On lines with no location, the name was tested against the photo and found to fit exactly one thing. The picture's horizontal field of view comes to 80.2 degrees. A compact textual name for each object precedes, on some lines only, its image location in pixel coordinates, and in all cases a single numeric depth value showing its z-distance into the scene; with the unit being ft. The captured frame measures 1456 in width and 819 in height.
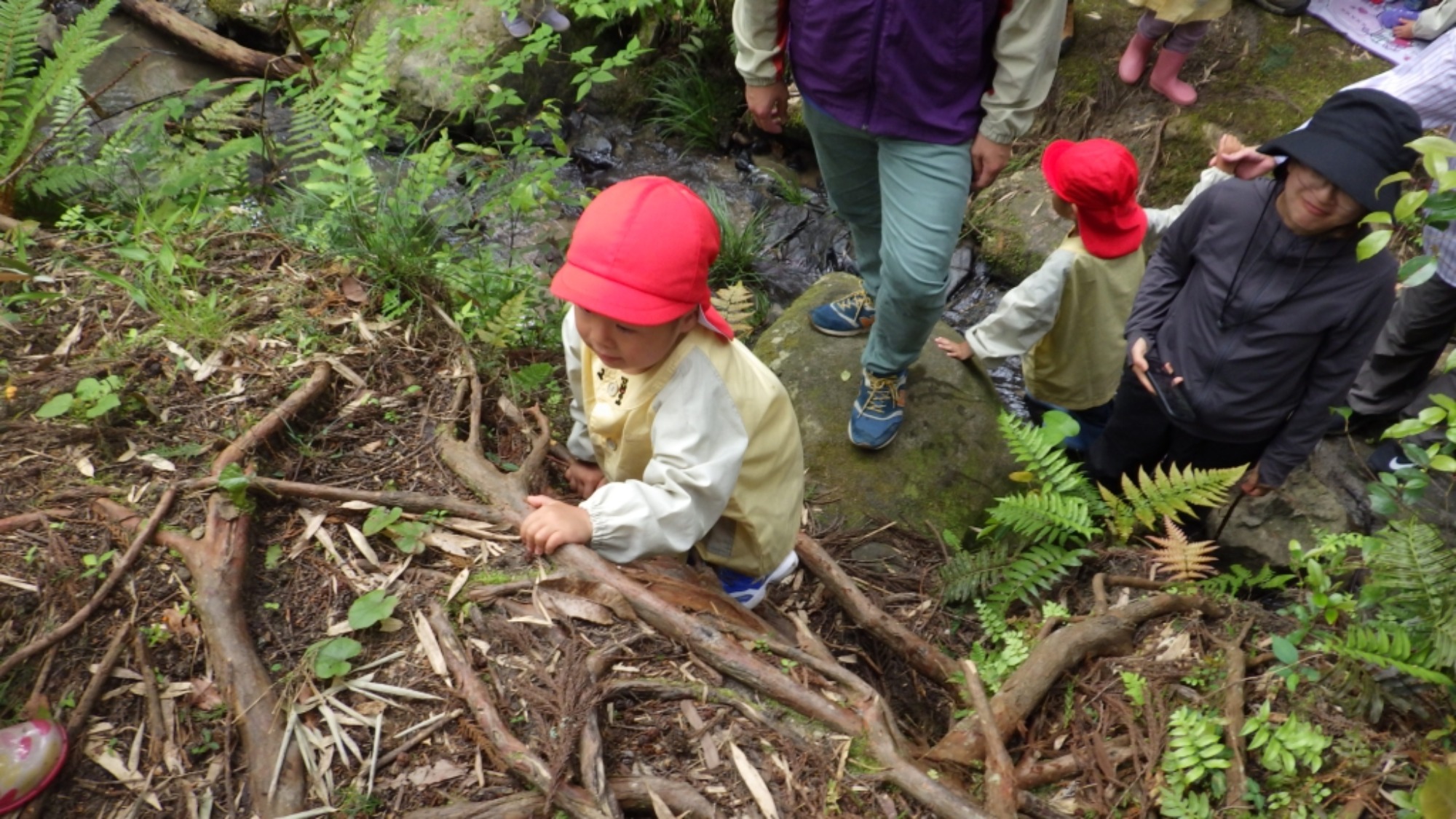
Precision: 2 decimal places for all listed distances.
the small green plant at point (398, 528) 8.32
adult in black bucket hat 9.48
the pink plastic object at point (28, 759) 6.06
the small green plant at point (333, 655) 7.19
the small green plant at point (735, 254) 21.07
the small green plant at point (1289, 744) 6.68
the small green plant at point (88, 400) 8.96
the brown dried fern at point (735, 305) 17.04
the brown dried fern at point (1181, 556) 9.39
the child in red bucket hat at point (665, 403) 7.26
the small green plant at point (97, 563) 7.69
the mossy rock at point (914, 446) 13.67
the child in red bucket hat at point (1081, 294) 12.24
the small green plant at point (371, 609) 7.60
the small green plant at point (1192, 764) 6.76
